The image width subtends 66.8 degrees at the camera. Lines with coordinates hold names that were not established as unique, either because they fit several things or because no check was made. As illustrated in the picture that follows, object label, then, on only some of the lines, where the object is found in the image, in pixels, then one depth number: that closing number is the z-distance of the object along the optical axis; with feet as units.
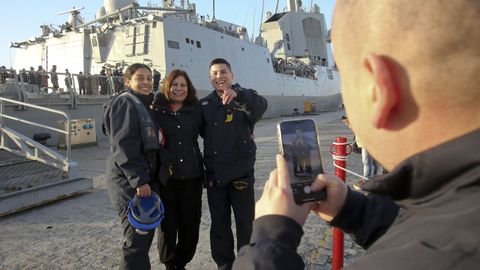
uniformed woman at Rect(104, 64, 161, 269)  8.96
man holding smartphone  1.90
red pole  9.01
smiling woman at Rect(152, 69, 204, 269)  10.37
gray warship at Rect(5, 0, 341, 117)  58.80
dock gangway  16.84
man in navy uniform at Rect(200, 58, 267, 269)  10.21
